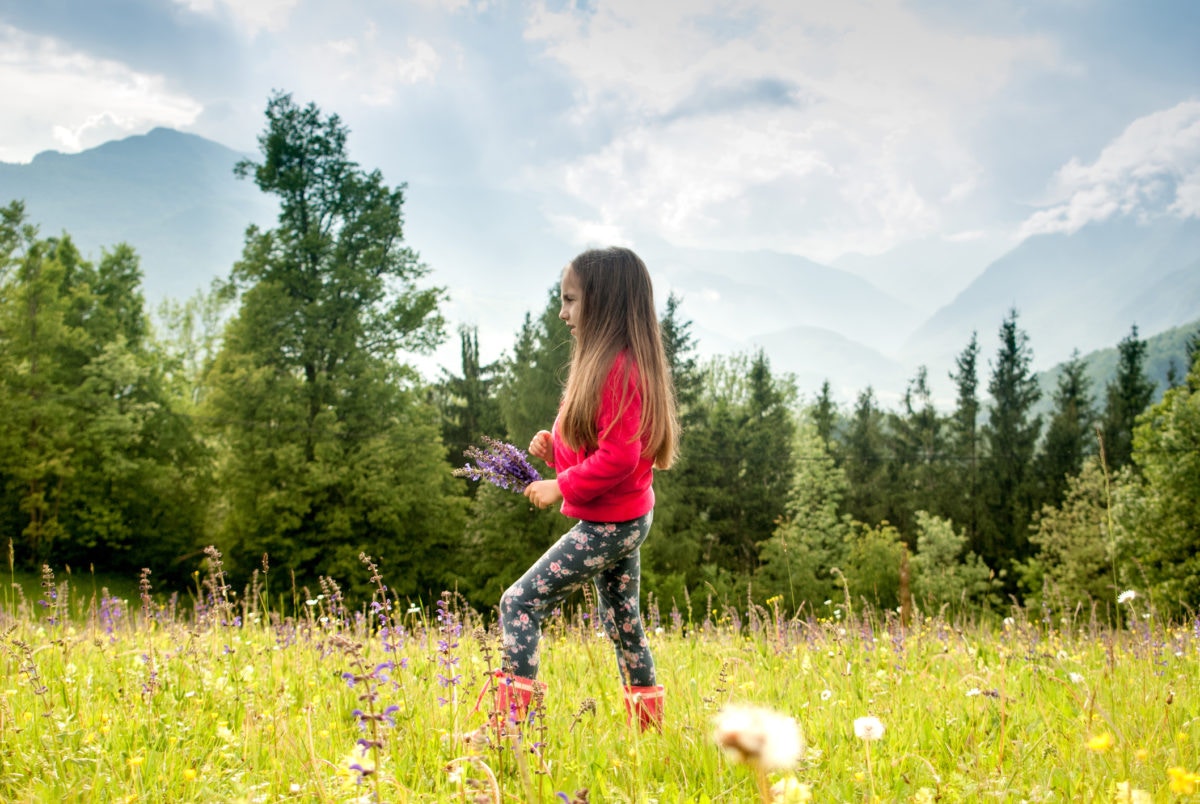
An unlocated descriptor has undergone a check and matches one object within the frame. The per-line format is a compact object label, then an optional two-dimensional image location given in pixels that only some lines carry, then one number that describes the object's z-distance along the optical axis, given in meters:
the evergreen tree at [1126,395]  37.31
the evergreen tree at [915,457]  39.62
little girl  2.78
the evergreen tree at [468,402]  36.72
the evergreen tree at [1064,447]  37.25
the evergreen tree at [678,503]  26.19
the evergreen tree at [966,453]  38.97
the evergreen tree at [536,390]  25.05
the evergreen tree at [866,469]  40.25
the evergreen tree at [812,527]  30.86
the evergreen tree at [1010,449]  37.81
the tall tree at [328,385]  23.83
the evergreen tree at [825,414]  45.94
